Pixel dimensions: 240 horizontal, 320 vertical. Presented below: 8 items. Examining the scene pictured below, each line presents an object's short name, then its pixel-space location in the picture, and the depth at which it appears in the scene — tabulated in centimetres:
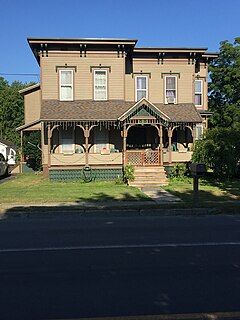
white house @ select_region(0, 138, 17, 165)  3341
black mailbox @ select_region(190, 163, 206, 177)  755
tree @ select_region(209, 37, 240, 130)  2641
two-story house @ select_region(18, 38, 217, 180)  1368
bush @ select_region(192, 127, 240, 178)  1242
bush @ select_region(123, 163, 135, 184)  1240
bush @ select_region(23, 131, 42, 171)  1683
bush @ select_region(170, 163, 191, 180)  1374
